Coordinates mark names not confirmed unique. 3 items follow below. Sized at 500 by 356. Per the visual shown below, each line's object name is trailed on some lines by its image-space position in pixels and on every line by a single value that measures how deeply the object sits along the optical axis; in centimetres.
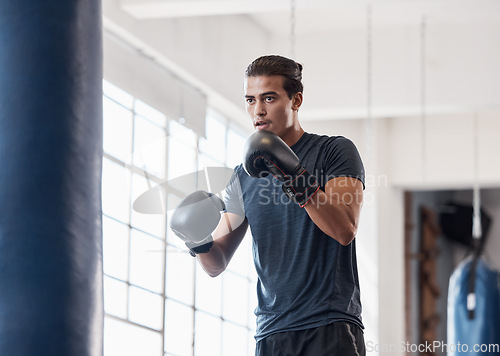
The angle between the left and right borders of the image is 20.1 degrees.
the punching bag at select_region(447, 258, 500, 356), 943
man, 361
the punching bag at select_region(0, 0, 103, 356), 404
